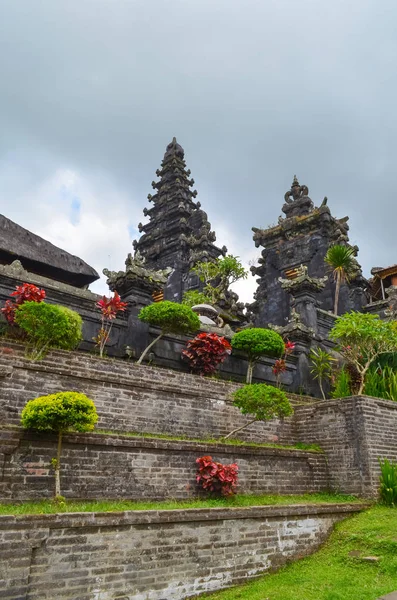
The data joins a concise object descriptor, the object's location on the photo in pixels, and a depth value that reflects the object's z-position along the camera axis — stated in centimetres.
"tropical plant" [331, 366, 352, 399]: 1209
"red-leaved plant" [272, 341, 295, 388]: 1292
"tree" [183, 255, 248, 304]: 2098
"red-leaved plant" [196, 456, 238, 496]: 782
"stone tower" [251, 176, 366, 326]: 2183
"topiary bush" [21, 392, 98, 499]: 622
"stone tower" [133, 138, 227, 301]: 2411
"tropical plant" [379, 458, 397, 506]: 905
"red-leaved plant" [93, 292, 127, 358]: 1074
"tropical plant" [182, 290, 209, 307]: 1992
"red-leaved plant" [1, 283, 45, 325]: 917
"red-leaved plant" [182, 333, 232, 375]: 1166
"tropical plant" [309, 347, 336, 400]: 1409
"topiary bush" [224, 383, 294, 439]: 890
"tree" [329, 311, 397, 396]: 1155
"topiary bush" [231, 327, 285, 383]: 1229
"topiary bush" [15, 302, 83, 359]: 855
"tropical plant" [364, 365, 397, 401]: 1166
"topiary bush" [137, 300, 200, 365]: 1103
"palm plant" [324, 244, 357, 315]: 1955
